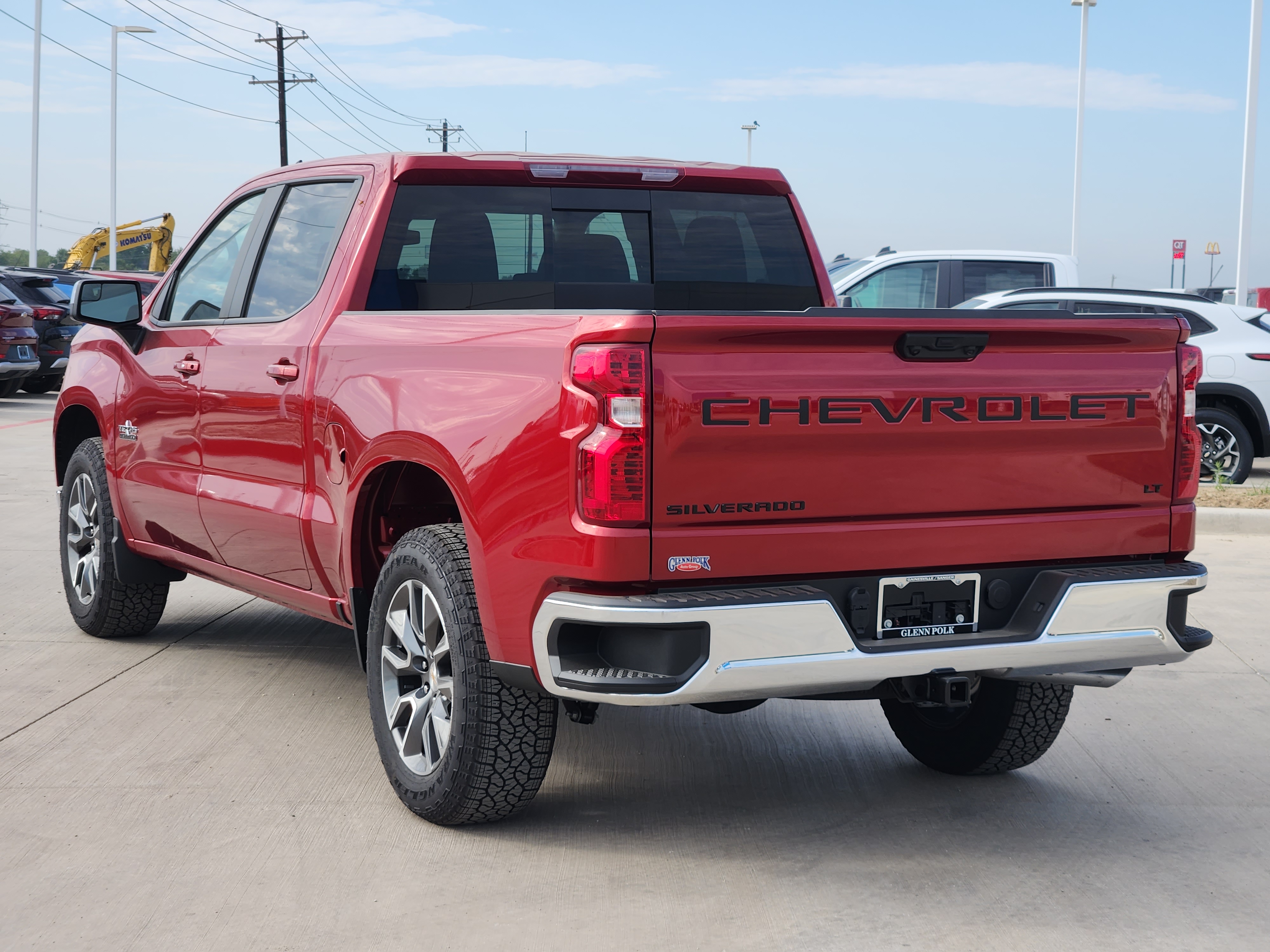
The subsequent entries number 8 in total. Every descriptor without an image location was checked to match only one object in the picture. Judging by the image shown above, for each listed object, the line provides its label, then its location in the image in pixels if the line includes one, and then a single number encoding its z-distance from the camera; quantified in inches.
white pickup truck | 547.2
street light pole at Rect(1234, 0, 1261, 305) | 850.8
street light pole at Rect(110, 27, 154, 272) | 1769.2
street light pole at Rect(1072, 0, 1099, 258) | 1291.8
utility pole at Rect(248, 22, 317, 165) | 2065.7
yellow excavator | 1756.9
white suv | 499.2
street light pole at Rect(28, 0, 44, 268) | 1573.6
